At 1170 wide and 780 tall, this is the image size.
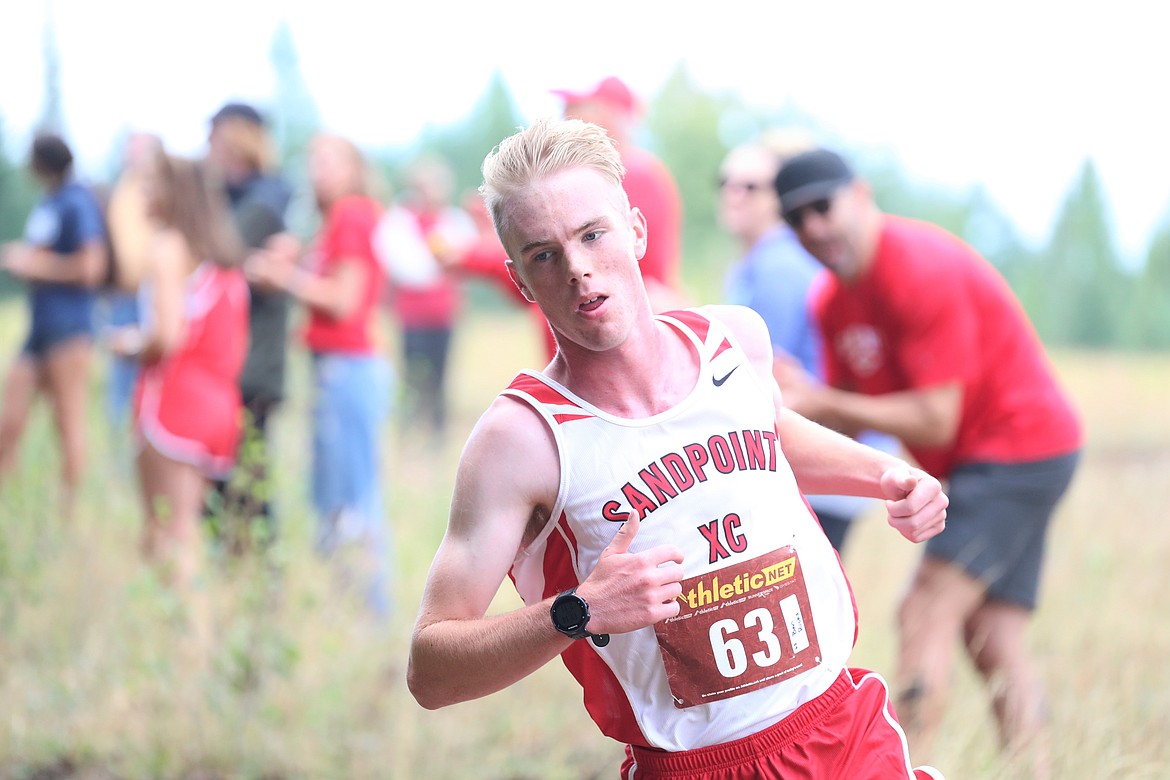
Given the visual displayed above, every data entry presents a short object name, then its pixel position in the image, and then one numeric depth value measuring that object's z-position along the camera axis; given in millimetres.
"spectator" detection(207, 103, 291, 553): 11711
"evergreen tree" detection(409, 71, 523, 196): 51375
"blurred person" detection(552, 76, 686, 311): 8758
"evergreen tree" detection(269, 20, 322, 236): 55312
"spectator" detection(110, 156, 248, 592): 9695
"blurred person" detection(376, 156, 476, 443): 20625
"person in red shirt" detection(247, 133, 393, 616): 11523
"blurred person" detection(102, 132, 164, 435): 14156
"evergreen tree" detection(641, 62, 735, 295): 45844
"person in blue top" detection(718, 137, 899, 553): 8488
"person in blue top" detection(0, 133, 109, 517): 13531
